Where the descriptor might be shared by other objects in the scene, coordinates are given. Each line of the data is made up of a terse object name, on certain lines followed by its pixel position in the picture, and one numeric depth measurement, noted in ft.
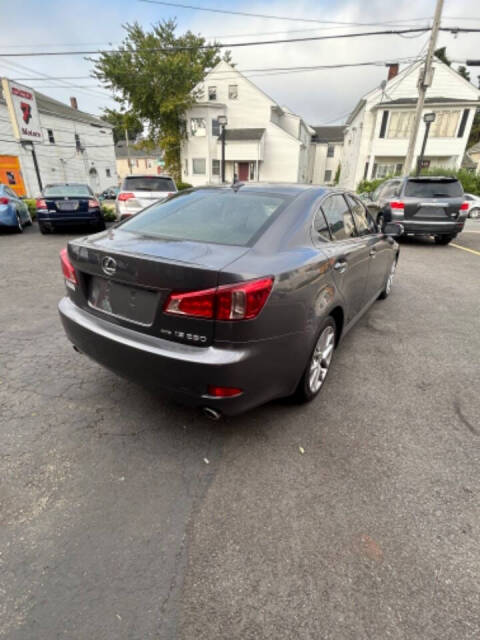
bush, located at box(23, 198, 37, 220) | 40.93
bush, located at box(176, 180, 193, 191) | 85.19
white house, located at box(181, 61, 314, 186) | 90.58
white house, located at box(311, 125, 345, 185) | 144.25
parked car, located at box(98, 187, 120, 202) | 99.42
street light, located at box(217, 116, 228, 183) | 48.01
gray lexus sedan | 5.90
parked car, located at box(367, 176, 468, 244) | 27.58
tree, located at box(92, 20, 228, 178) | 86.74
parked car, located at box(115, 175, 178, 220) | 28.76
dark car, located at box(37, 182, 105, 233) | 29.85
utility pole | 45.75
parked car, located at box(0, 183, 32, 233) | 30.17
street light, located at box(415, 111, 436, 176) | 48.98
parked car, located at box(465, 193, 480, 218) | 54.35
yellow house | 194.49
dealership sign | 47.26
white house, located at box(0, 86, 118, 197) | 86.63
